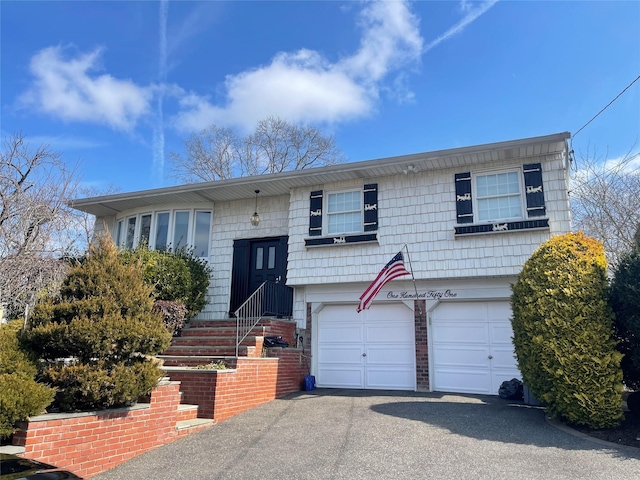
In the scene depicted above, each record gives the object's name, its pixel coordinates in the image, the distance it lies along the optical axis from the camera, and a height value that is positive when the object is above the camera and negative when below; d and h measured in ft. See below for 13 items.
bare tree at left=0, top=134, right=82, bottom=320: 36.94 +9.41
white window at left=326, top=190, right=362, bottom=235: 36.32 +10.19
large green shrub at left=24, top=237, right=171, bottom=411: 17.48 +0.10
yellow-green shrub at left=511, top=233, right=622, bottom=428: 20.60 +0.42
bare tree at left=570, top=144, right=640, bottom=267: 49.42 +14.82
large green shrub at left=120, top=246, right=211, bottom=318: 35.45 +4.87
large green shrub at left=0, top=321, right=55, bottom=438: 14.74 -1.69
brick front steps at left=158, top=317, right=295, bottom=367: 28.25 -0.10
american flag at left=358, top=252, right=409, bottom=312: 29.43 +4.27
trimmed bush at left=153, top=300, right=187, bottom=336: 33.04 +1.89
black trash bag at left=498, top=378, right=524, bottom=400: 28.89 -3.05
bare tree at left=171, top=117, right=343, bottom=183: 84.94 +35.67
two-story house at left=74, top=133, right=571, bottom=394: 31.63 +6.81
